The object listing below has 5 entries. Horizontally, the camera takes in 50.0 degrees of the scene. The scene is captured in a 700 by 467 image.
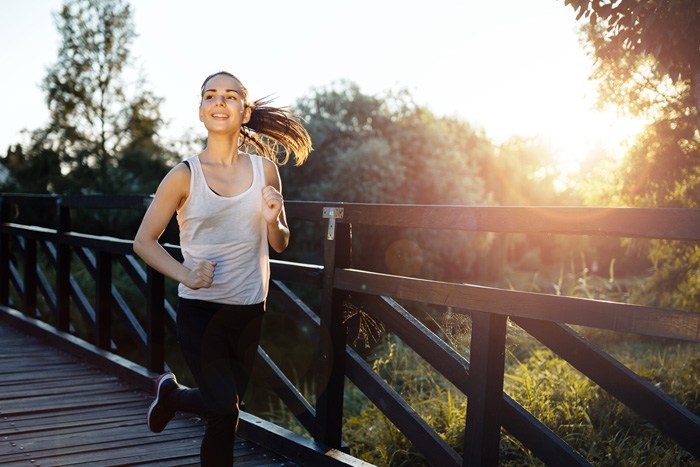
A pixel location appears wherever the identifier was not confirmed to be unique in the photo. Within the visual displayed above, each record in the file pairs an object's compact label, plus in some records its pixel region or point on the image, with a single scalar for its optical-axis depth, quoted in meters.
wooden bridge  2.23
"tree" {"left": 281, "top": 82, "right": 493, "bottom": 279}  24.52
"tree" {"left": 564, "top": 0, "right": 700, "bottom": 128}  3.93
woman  2.63
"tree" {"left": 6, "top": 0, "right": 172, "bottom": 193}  22.48
